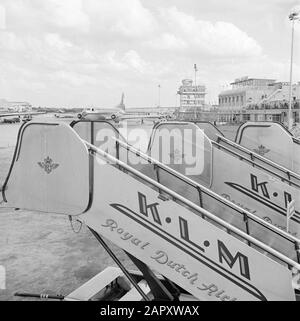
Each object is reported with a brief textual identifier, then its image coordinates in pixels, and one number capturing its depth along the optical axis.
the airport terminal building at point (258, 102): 59.34
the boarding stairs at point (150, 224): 3.81
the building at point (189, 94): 126.47
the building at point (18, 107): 88.66
